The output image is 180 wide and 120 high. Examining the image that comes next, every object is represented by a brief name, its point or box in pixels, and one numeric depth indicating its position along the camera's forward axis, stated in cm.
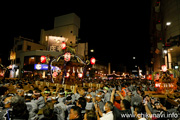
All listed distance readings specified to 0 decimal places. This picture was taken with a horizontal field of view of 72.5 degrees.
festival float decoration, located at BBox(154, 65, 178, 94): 1098
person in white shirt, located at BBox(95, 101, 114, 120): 334
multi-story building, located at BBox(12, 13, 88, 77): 3272
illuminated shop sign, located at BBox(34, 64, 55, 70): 3114
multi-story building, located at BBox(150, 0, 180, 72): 1952
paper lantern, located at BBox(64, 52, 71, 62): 1591
